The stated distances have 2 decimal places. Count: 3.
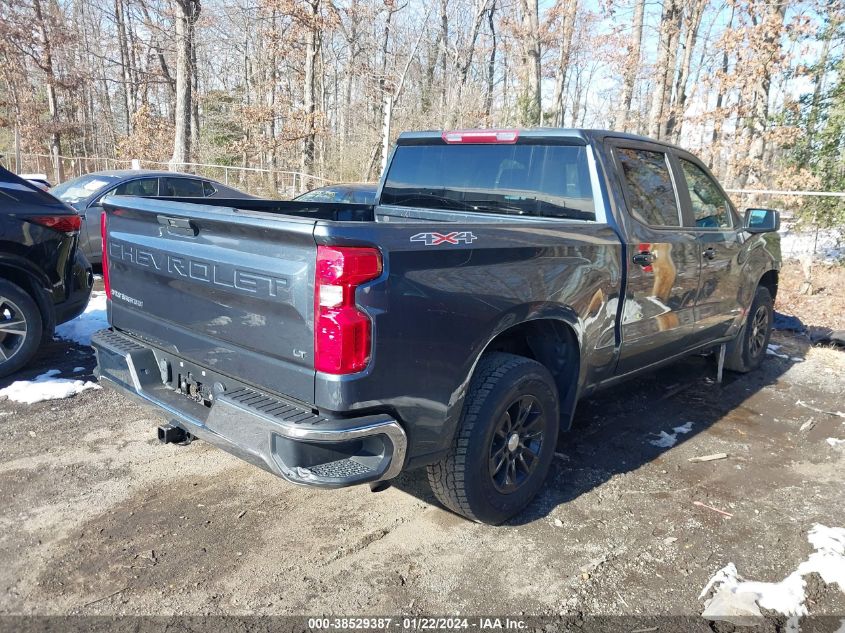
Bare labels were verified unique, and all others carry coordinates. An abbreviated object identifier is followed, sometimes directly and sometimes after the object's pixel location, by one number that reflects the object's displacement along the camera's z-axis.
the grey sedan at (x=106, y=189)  9.20
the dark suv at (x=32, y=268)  4.97
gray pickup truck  2.45
